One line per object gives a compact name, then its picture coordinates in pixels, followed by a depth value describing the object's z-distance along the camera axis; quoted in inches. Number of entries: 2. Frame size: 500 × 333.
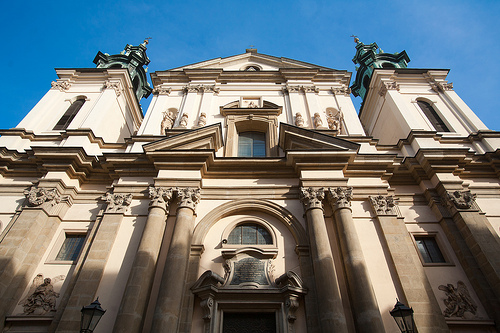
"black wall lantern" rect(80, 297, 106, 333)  273.7
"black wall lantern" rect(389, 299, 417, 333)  270.8
